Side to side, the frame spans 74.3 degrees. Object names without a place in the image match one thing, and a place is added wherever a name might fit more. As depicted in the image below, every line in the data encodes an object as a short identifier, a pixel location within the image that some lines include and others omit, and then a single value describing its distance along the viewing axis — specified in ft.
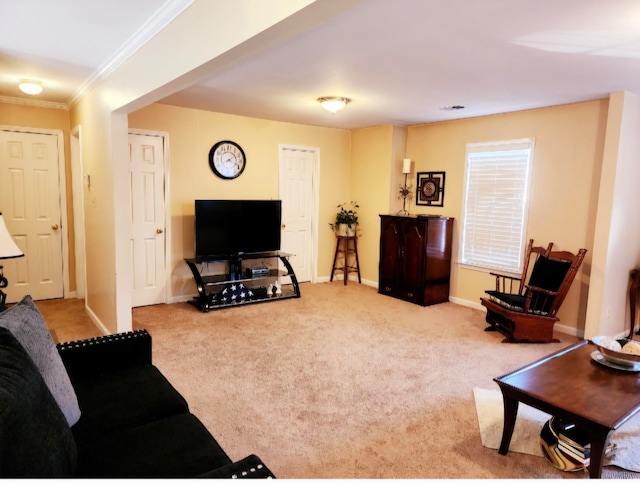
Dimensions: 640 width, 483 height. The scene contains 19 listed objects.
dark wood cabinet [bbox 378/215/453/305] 17.61
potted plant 21.12
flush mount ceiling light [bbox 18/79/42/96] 12.87
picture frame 18.81
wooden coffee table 6.48
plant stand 21.51
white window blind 15.90
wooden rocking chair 13.35
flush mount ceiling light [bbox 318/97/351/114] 14.12
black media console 16.61
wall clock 17.72
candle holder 20.10
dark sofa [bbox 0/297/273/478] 3.79
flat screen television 16.67
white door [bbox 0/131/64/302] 16.11
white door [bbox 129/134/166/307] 16.19
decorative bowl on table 7.99
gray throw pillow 5.19
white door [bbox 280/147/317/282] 20.13
